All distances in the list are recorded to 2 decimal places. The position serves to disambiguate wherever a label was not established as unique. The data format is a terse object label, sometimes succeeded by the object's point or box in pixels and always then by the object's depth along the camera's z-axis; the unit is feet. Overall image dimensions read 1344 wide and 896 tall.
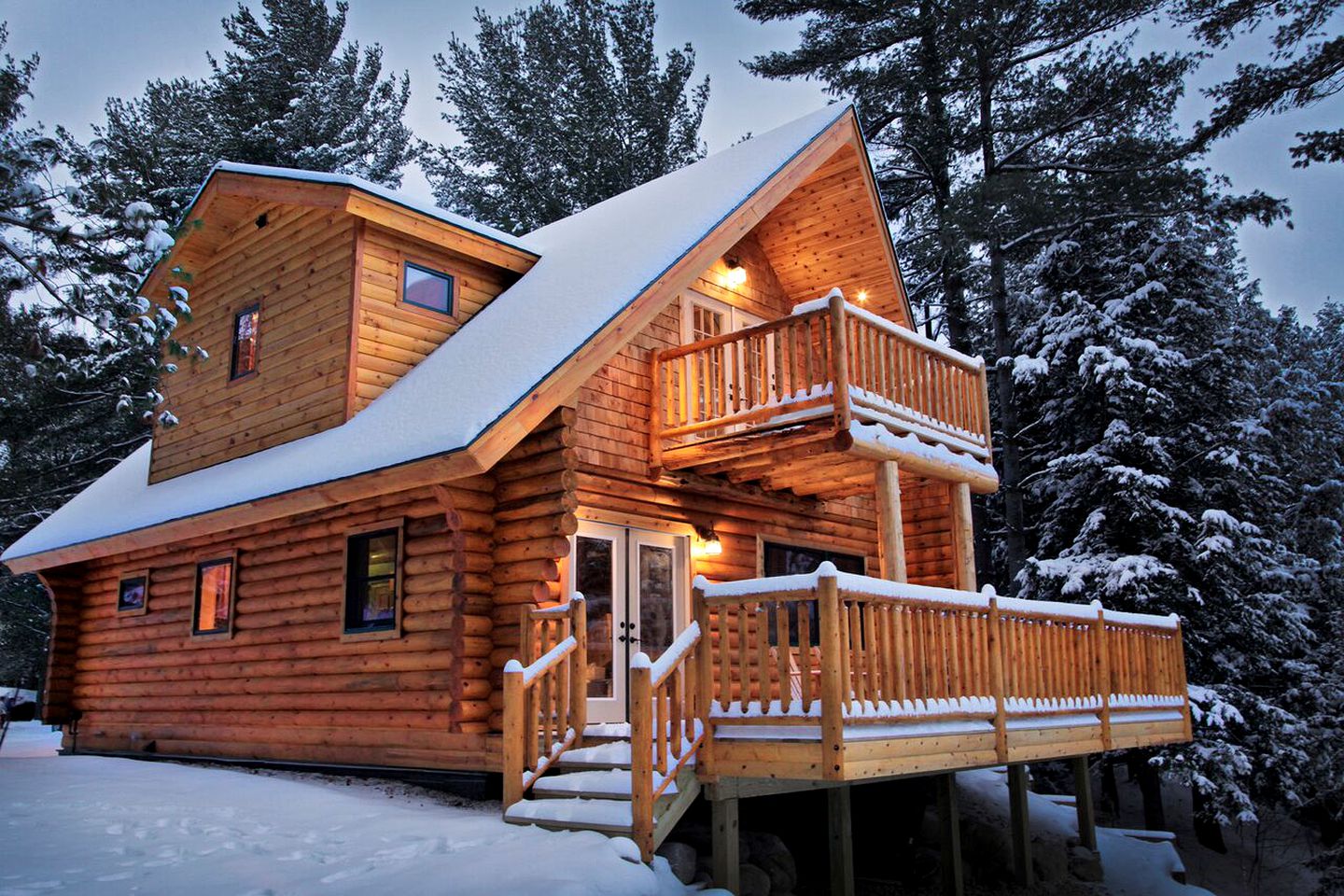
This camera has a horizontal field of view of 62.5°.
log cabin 28.43
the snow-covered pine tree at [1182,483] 55.83
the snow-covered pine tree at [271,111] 87.66
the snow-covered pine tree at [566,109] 93.91
